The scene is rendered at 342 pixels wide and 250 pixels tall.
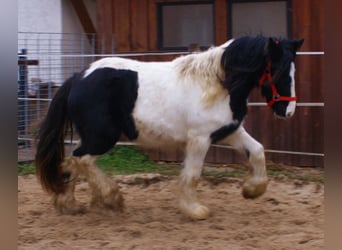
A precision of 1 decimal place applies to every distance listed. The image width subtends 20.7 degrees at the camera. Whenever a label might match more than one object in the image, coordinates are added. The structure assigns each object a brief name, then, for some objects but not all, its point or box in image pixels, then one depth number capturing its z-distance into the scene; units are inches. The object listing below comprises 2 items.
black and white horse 288.2
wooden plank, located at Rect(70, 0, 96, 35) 603.7
